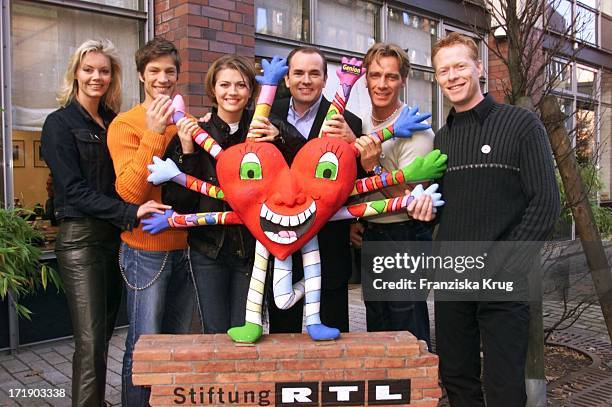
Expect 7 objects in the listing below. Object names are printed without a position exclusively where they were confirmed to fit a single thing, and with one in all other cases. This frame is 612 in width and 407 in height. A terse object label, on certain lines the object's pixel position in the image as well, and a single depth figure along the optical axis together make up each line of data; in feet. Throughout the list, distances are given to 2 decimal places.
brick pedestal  7.47
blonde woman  8.92
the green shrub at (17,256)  9.08
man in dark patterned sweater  7.96
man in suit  8.96
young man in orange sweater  8.40
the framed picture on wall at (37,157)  15.10
